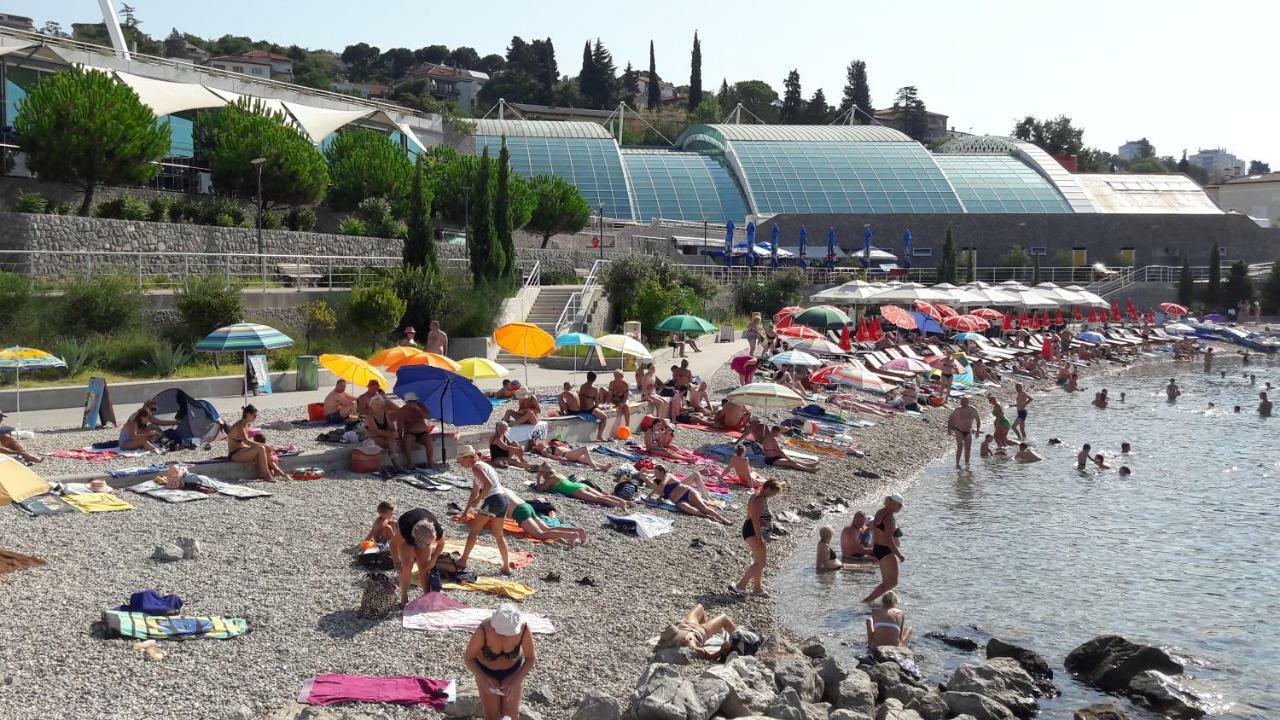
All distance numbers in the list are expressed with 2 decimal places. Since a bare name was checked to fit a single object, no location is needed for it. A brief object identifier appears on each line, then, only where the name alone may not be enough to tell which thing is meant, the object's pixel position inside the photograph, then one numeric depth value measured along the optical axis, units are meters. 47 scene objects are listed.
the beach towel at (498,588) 10.11
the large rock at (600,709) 7.65
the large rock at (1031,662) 10.31
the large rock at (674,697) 7.68
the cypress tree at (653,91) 101.88
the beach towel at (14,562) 8.98
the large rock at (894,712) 8.67
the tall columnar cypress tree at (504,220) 27.92
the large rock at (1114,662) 10.43
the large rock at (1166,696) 9.90
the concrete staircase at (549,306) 28.19
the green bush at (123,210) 27.44
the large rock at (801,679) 8.91
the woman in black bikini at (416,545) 9.44
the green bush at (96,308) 19.69
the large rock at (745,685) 8.16
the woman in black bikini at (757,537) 11.74
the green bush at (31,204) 25.47
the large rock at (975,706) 9.21
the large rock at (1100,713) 9.47
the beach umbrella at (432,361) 15.79
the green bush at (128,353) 19.23
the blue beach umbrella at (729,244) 43.44
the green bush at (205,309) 20.41
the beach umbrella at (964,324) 34.88
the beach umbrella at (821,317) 28.78
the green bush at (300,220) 32.72
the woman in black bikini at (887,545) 12.35
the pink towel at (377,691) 7.54
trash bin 19.22
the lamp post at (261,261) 22.84
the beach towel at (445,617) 9.05
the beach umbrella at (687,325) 23.36
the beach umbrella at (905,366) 28.61
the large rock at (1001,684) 9.61
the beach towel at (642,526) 13.31
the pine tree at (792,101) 97.19
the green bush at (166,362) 19.03
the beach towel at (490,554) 11.07
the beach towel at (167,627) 7.98
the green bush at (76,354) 18.34
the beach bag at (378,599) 9.03
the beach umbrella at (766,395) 18.83
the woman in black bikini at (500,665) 7.43
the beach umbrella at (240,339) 15.68
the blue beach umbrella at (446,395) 13.62
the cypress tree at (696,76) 99.19
